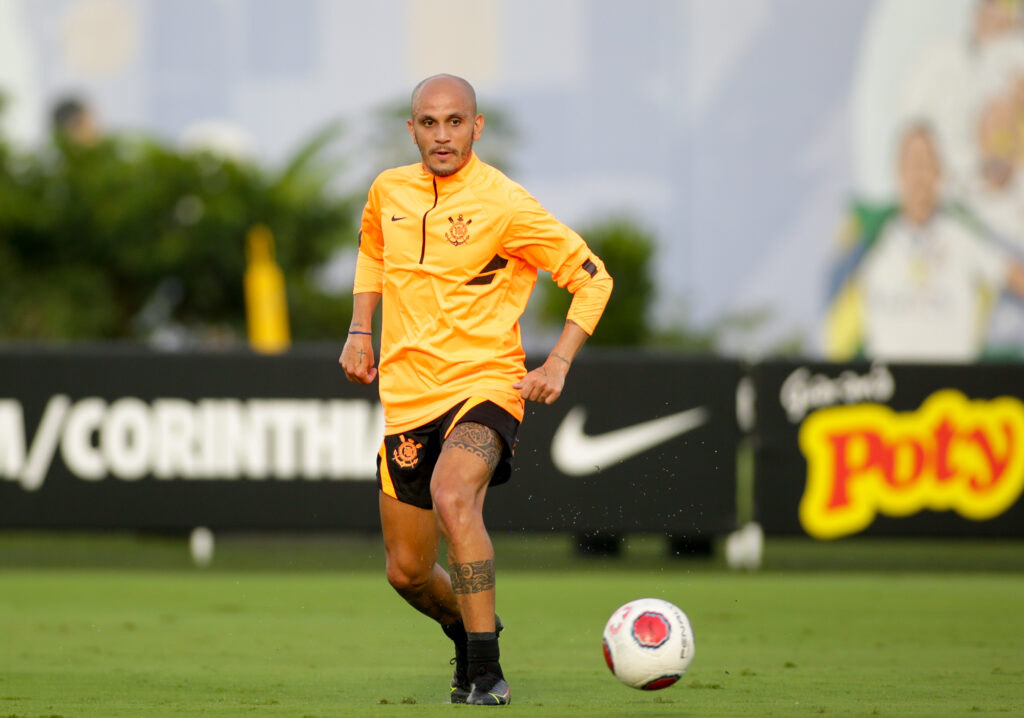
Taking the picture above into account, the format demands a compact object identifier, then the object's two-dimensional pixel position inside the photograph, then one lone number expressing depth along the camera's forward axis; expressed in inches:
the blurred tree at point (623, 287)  3627.0
